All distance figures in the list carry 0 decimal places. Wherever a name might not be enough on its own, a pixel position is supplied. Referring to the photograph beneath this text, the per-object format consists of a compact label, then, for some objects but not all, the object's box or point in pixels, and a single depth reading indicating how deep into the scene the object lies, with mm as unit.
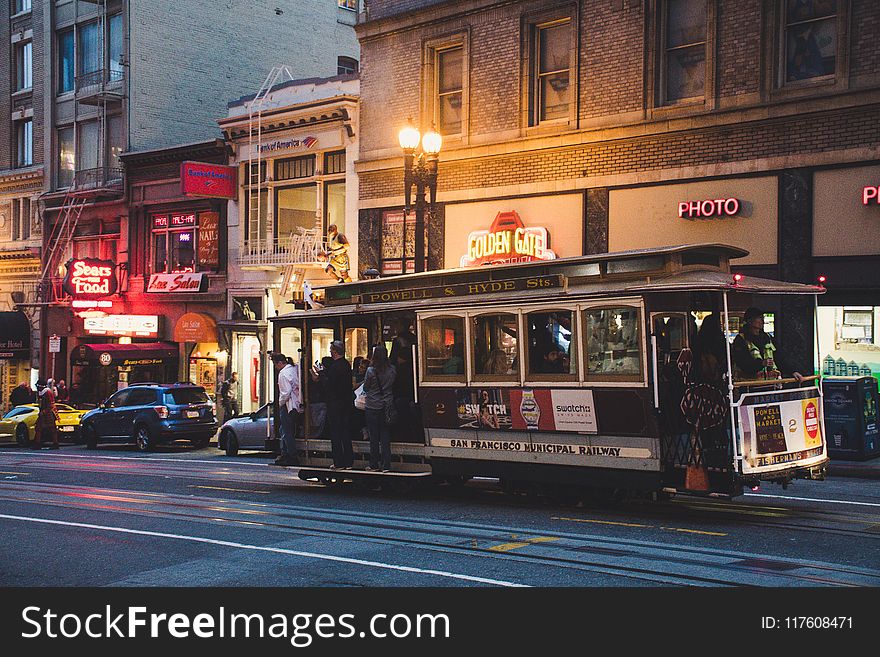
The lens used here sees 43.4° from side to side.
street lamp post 20469
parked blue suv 26703
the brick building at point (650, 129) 19594
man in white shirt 16156
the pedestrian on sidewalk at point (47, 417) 28917
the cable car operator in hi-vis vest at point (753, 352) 11781
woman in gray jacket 14469
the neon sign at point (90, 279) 36656
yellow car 30953
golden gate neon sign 24047
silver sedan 24234
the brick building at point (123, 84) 37281
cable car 11586
